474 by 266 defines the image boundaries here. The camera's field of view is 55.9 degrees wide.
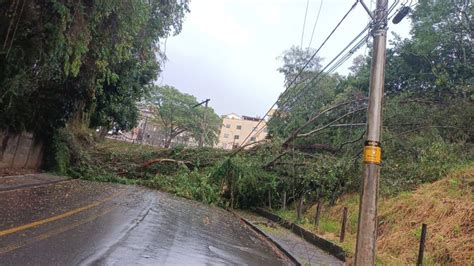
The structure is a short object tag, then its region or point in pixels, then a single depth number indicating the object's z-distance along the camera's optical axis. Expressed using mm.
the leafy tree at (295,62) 44906
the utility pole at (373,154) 6781
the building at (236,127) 107500
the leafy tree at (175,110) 62719
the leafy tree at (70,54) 11805
